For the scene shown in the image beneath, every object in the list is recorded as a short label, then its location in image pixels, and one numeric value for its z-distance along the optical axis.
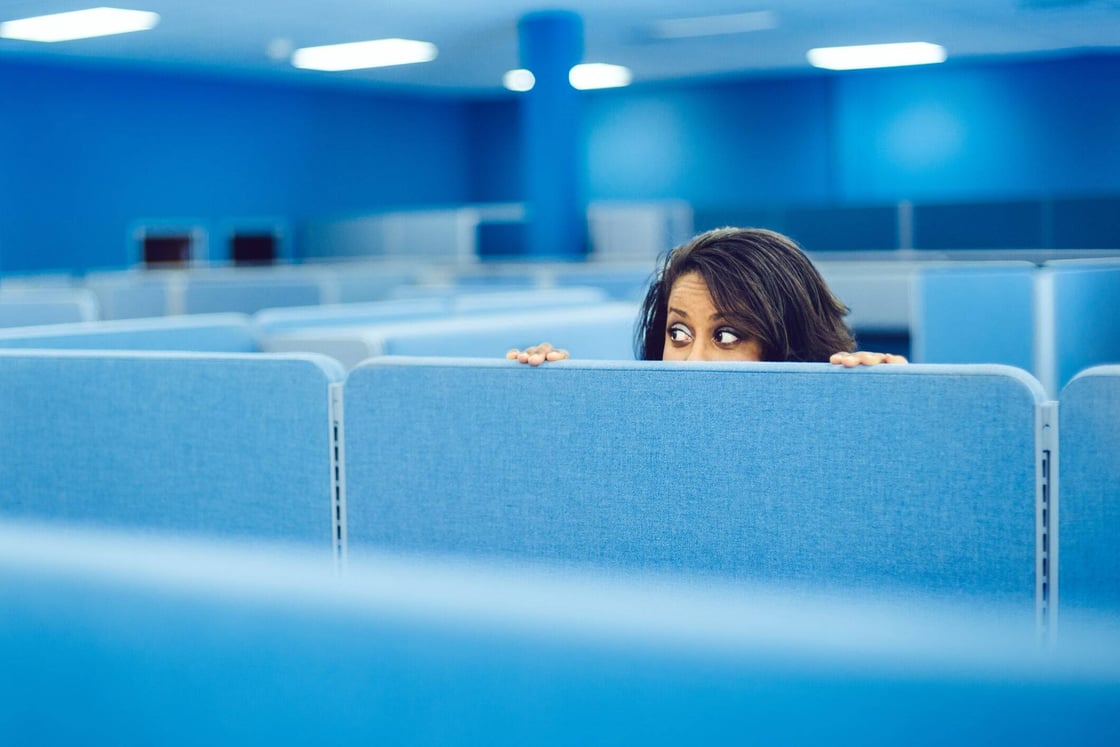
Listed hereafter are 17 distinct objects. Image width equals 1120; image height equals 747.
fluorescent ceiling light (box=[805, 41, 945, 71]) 11.40
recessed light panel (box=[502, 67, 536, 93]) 9.21
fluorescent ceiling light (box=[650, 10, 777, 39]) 9.54
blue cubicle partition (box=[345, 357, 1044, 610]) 1.31
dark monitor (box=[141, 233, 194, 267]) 11.67
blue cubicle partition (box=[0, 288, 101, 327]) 3.78
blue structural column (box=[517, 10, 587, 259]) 9.14
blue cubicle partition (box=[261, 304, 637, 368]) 2.31
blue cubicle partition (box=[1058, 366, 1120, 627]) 1.23
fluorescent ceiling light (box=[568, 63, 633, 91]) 12.41
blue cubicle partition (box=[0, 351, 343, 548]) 1.71
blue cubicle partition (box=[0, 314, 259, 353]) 2.36
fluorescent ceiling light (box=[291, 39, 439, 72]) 10.54
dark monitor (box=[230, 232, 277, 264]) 11.44
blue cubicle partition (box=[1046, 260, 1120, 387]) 3.78
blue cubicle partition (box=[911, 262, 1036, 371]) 3.79
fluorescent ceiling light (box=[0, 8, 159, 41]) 8.68
